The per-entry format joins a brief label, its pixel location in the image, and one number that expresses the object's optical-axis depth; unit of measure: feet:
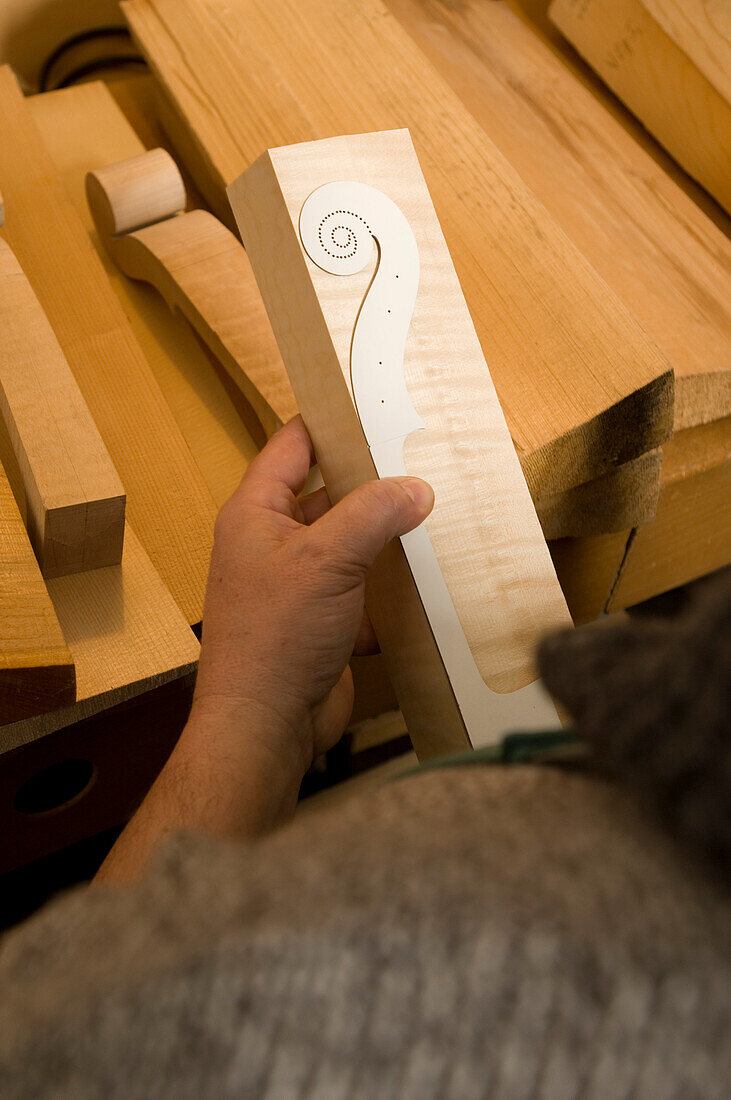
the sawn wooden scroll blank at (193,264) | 2.72
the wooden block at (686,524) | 3.09
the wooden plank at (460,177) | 2.45
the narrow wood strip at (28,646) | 1.79
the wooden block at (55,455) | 2.11
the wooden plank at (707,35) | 3.44
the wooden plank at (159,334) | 2.93
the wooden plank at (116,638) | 2.14
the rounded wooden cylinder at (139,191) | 3.19
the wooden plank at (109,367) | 2.59
